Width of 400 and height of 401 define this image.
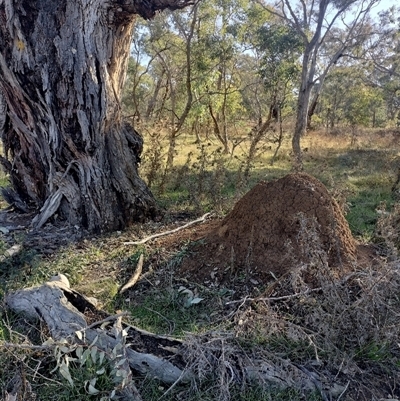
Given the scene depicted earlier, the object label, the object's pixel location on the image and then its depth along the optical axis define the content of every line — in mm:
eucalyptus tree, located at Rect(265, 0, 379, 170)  12656
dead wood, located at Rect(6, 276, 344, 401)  2319
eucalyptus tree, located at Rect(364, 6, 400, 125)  19094
